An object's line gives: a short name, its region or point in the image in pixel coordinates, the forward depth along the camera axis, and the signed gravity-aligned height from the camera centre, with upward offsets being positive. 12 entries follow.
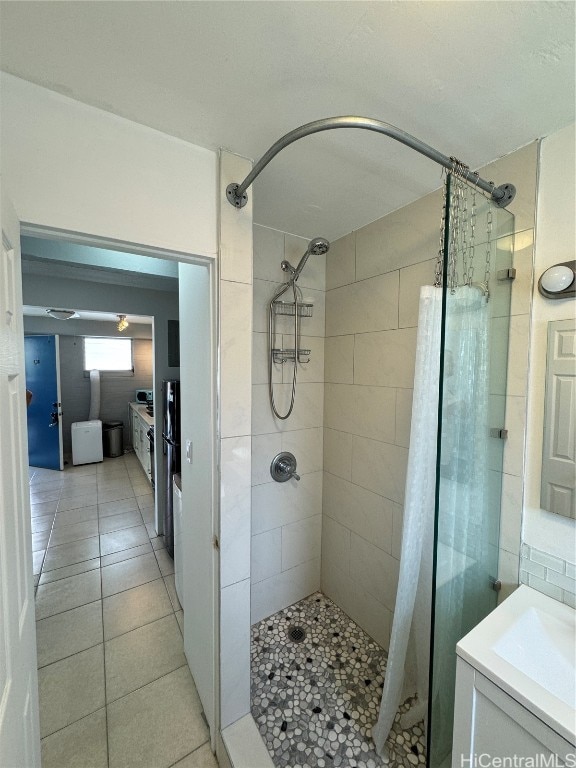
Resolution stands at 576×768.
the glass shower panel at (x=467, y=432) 0.90 -0.22
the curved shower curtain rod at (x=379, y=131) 0.76 +0.65
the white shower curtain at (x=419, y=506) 1.14 -0.55
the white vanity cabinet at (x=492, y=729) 0.68 -0.91
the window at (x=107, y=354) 5.54 +0.26
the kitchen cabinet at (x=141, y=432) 4.21 -1.08
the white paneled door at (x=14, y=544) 0.64 -0.47
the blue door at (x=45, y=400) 4.68 -0.53
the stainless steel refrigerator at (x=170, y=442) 2.44 -0.65
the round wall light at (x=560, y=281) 1.00 +0.32
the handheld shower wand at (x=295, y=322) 1.79 +0.29
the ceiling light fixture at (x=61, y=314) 3.96 +0.73
